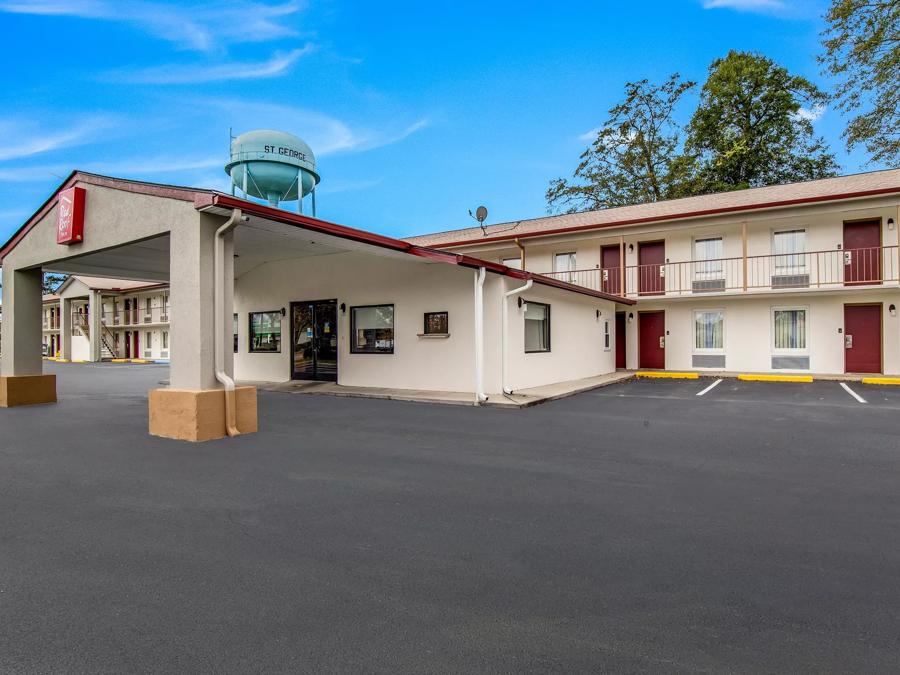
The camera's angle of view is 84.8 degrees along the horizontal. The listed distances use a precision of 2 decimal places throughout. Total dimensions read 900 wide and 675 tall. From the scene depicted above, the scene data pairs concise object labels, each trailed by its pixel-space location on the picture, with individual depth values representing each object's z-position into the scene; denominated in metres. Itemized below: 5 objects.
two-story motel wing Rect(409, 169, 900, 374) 14.89
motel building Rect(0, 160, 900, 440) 6.65
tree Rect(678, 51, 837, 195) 25.41
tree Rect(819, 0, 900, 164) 19.12
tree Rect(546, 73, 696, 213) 28.19
